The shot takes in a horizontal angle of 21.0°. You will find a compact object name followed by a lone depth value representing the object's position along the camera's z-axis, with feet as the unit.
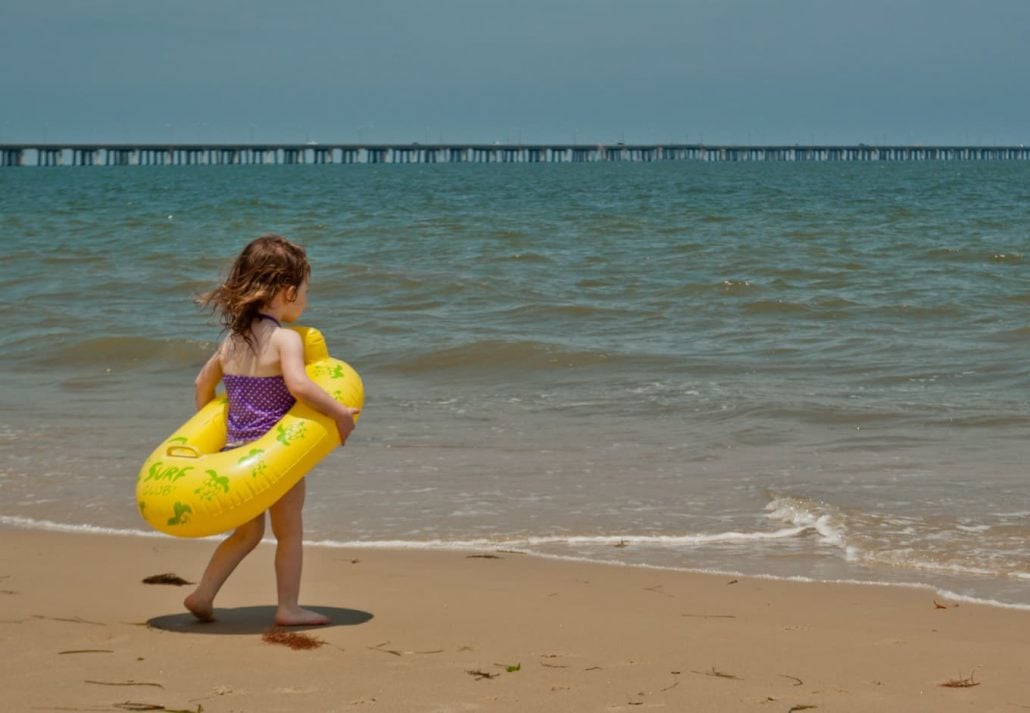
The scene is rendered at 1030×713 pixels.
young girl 25.09
